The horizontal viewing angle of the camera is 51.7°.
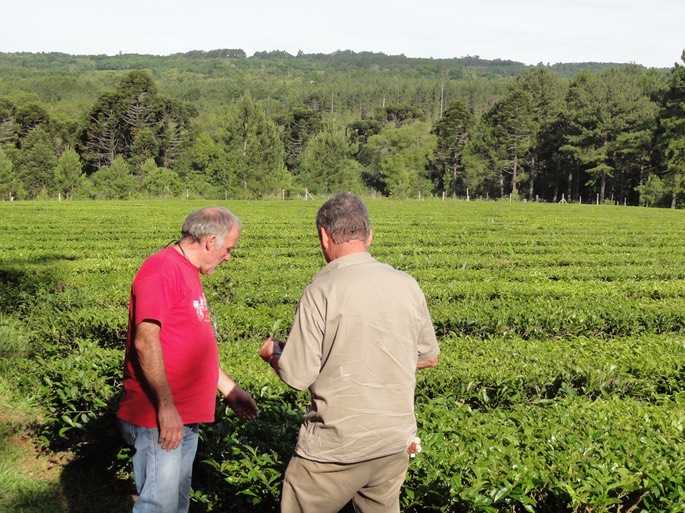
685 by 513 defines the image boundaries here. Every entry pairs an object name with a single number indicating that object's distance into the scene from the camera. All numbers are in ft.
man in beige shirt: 10.34
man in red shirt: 11.69
